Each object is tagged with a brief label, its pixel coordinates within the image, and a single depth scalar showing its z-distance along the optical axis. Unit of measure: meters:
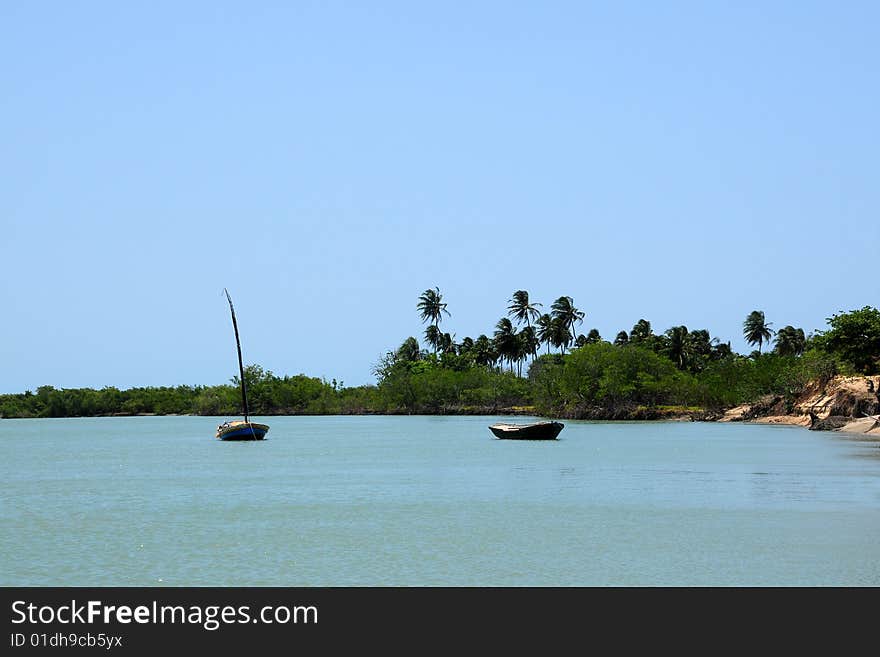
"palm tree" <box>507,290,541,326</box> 198.00
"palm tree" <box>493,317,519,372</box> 197.38
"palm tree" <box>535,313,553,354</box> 190.62
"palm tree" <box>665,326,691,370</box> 183.38
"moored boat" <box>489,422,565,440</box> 99.12
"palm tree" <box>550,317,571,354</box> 188.75
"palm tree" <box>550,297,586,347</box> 190.62
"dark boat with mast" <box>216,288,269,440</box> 102.88
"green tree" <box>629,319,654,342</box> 195.12
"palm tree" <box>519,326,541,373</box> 196.88
